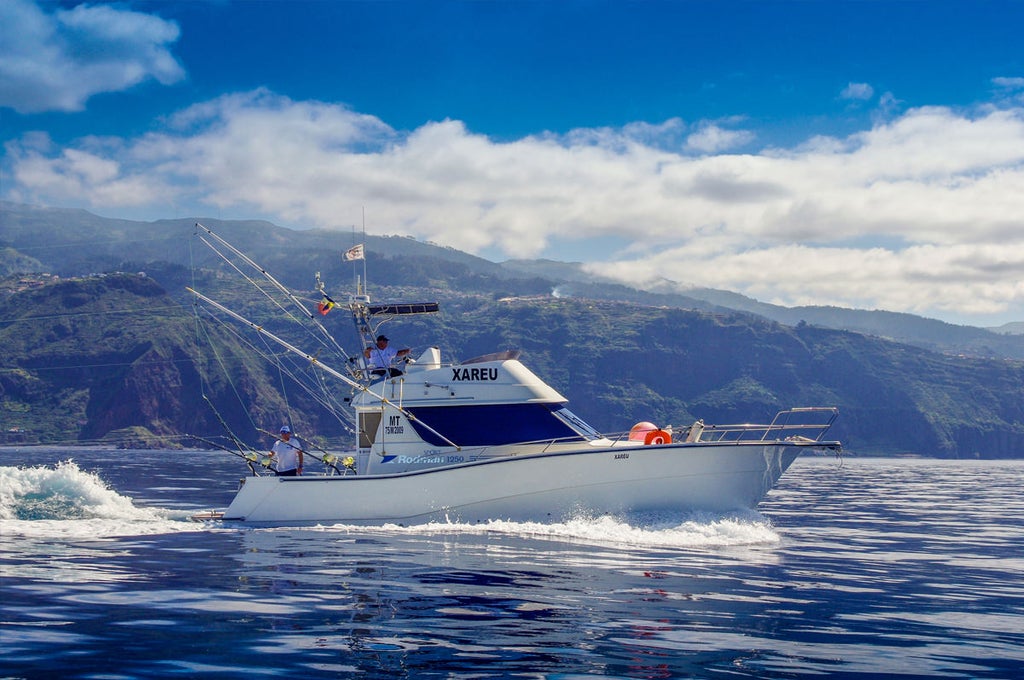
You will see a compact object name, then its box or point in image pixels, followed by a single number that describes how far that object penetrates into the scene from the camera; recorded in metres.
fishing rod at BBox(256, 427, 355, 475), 25.48
